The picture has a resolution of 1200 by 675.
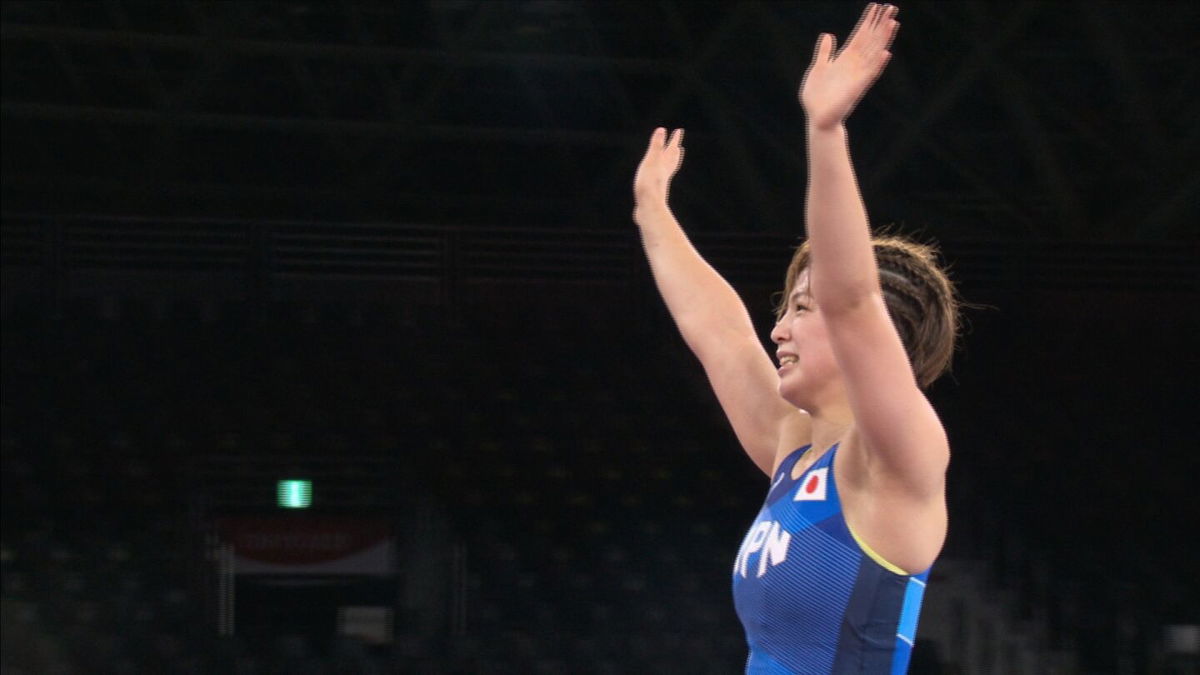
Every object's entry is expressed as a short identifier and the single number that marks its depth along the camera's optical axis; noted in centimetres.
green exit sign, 2245
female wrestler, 592
